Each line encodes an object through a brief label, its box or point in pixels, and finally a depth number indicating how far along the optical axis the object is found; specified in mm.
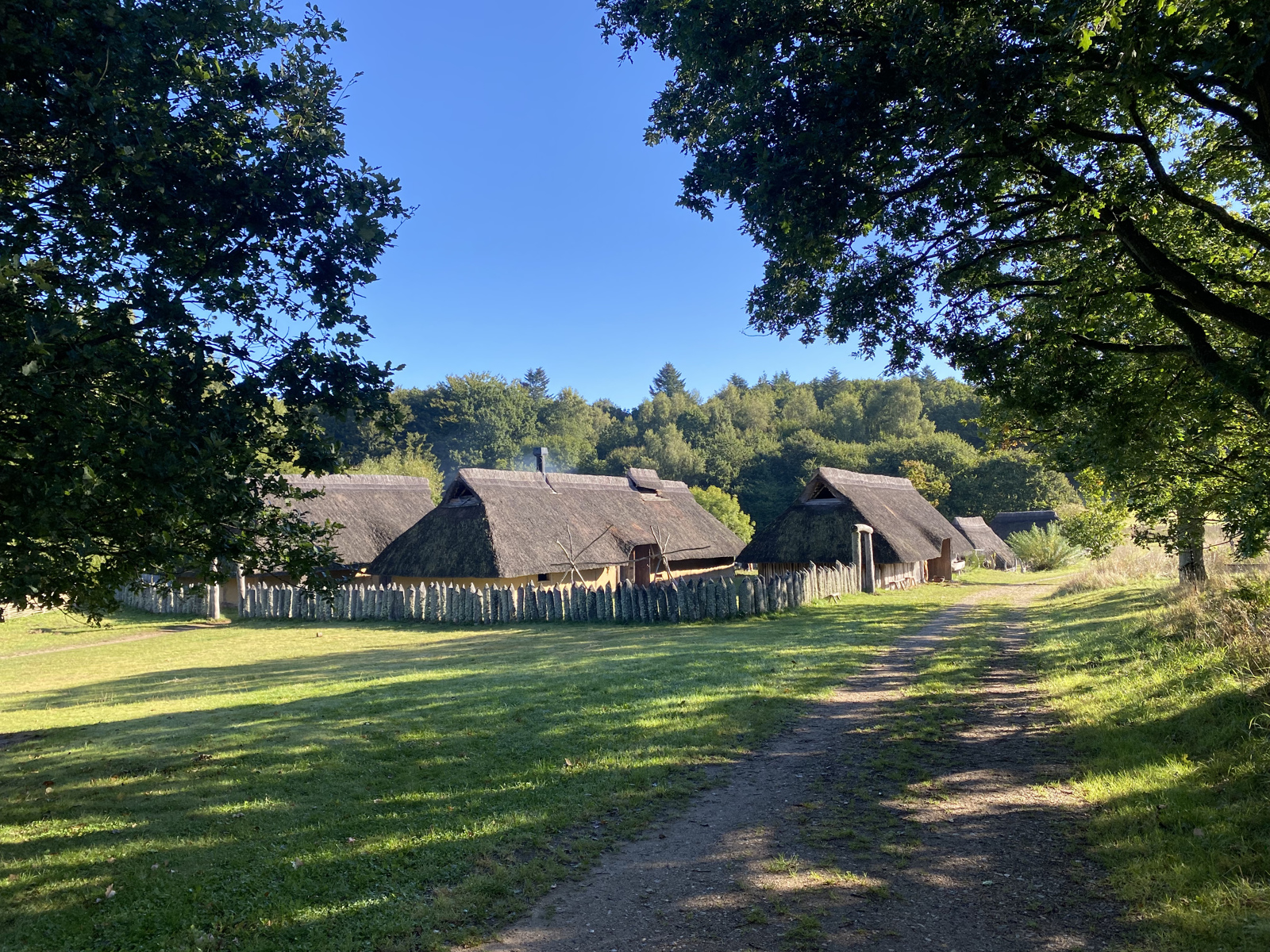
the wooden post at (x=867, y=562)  25781
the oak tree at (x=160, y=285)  4383
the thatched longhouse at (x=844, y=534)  27891
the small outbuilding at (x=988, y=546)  44656
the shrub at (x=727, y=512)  43688
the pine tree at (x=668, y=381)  107938
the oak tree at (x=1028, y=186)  5703
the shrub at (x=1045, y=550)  39188
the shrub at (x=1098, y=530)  16594
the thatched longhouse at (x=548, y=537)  24609
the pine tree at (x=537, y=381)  100688
